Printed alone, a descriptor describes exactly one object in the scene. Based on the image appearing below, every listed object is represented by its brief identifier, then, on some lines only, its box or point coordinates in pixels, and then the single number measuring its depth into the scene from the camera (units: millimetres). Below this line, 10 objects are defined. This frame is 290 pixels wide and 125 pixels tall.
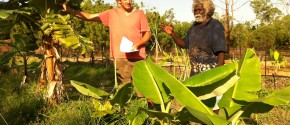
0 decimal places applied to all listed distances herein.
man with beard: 2394
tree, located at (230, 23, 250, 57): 26545
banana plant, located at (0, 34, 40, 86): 4367
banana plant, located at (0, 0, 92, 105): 3680
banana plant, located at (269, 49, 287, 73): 8236
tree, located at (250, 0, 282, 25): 39003
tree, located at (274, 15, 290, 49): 25912
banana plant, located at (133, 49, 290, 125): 1463
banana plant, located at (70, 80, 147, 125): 1884
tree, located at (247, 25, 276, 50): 25482
